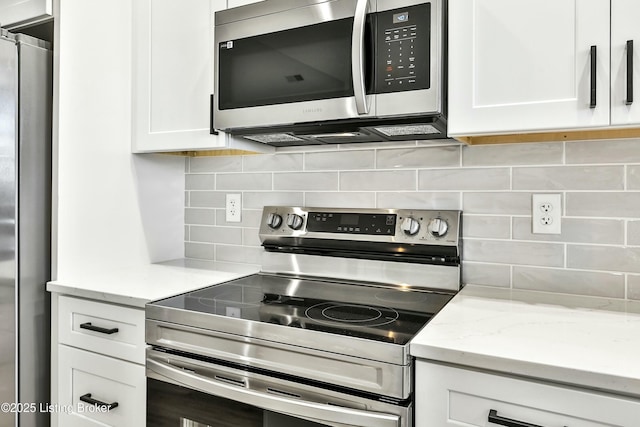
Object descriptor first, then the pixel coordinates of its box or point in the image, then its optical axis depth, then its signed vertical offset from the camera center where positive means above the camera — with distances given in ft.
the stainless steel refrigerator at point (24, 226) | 4.75 -0.21
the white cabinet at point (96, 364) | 4.36 -1.68
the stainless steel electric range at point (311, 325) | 3.18 -0.96
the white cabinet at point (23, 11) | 5.04 +2.42
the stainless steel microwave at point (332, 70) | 3.88 +1.40
